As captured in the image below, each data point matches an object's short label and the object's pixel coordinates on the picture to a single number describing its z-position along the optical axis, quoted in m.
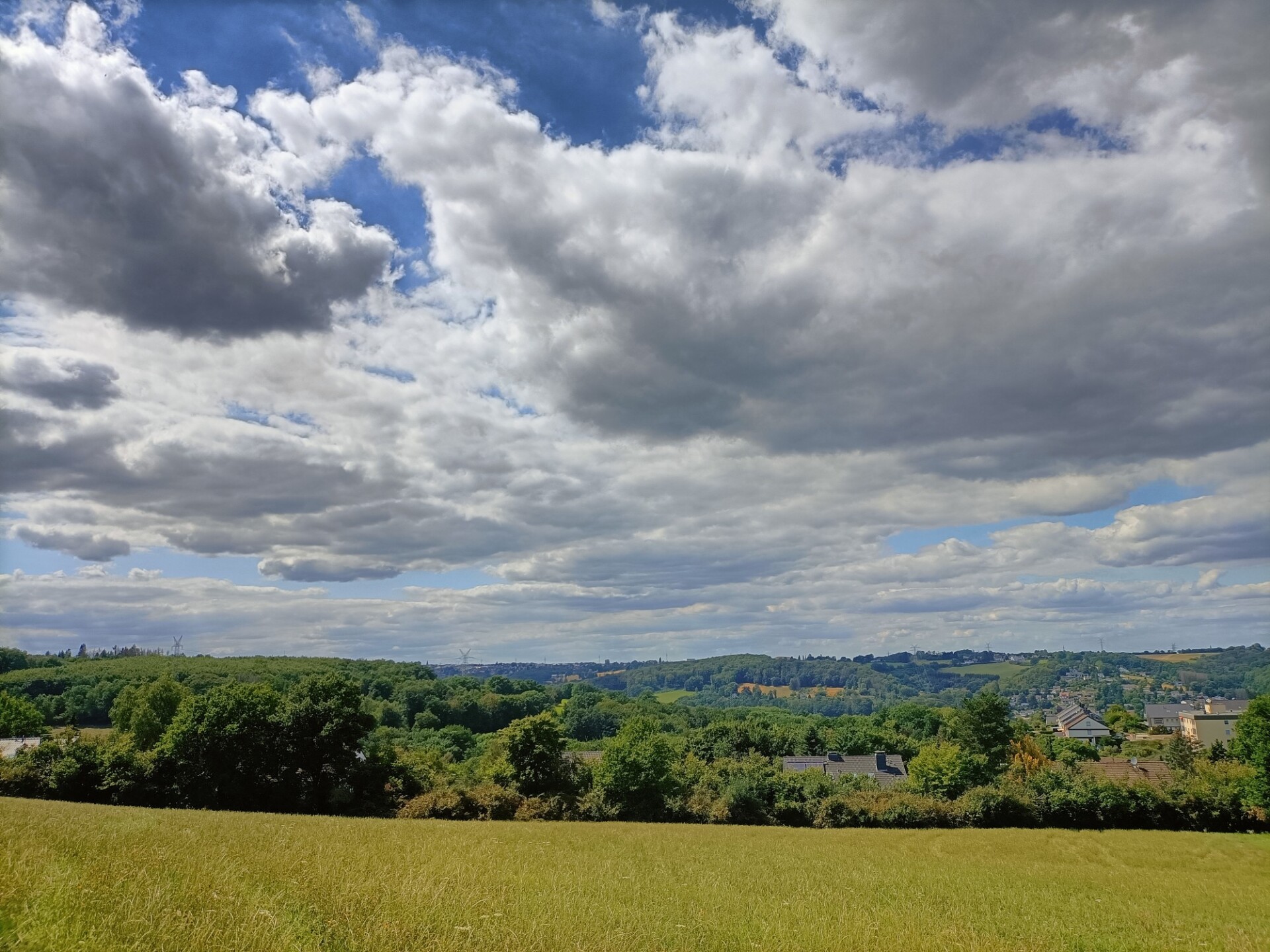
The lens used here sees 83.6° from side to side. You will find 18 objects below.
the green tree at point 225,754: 45.03
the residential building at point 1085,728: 155.00
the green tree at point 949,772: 66.62
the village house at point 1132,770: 56.23
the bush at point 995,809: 49.31
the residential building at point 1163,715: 185.25
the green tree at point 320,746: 46.09
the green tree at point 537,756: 52.69
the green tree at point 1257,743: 51.31
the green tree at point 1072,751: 96.12
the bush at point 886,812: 48.31
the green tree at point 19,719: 86.06
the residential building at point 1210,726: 134.88
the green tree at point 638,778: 50.72
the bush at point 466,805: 43.12
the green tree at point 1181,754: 64.44
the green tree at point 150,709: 71.38
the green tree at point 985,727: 86.06
